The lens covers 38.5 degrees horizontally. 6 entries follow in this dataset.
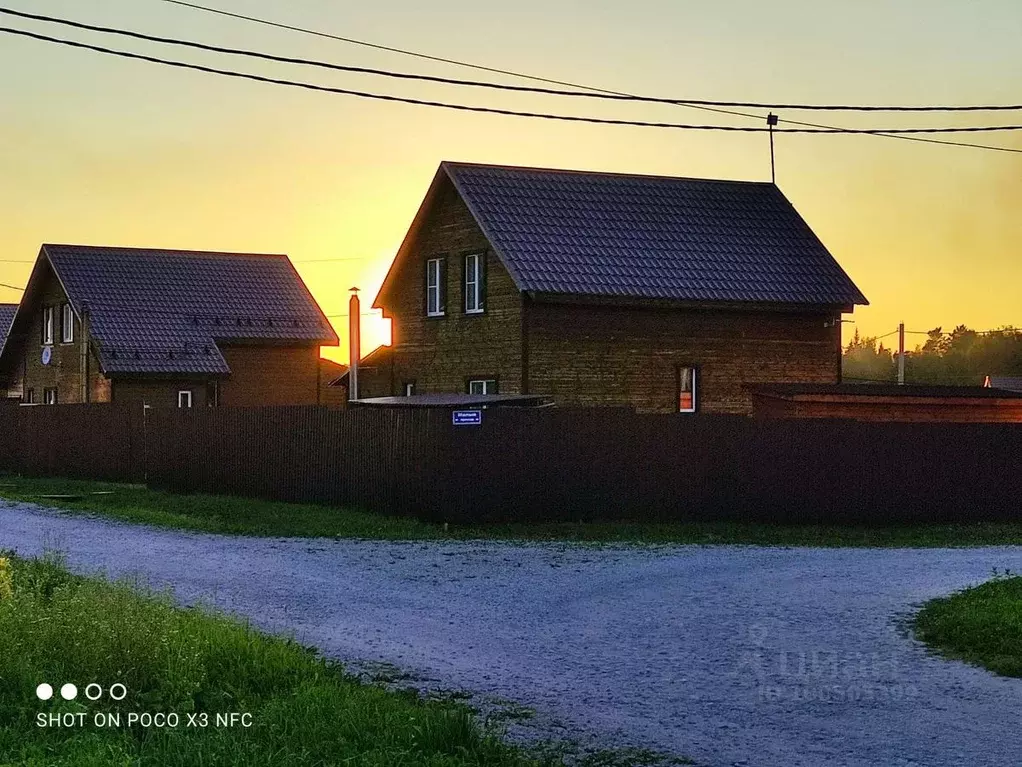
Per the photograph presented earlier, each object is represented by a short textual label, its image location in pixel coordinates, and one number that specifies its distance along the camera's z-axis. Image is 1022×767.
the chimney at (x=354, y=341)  36.72
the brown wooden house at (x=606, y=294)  31.64
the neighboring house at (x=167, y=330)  44.94
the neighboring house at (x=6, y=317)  62.48
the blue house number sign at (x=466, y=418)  23.28
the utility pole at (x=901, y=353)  60.31
